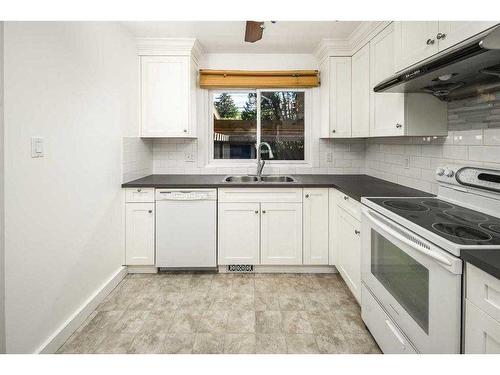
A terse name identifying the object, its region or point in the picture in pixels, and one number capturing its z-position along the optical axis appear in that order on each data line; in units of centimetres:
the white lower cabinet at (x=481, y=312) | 97
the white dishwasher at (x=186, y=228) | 289
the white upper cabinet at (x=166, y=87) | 311
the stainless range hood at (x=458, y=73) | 120
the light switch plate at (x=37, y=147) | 162
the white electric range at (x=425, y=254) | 117
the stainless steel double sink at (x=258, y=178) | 336
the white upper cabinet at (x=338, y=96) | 317
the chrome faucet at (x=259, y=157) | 339
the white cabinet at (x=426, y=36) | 135
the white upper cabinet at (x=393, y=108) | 212
